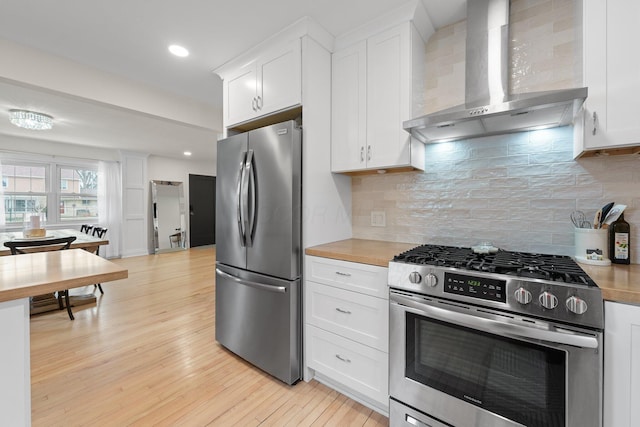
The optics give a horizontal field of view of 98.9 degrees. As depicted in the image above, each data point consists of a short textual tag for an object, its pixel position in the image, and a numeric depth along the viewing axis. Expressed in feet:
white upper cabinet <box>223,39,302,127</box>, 6.36
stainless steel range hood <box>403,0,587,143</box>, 4.61
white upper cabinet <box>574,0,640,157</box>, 3.83
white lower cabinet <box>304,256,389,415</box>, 5.16
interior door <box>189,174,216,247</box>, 25.66
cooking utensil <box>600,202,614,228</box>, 4.44
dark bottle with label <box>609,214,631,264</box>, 4.44
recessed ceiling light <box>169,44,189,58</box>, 7.04
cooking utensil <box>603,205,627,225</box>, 4.31
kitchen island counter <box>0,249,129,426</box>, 3.40
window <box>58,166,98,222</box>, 18.90
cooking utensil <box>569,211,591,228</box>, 4.85
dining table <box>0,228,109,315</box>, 10.58
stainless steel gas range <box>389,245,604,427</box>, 3.30
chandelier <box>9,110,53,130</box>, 11.36
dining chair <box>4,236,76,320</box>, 9.43
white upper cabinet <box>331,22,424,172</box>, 5.80
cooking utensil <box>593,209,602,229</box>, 4.49
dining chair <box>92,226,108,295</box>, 15.39
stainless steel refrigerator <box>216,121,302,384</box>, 6.07
